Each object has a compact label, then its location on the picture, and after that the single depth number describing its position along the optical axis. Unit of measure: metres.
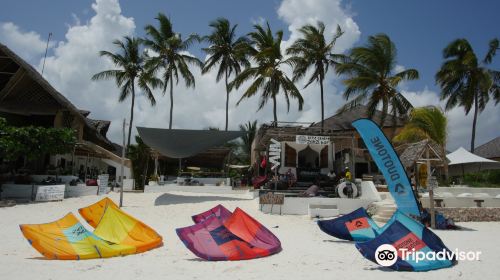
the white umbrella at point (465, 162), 19.66
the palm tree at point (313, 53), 21.98
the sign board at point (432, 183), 9.68
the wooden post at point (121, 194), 13.02
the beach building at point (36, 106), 18.50
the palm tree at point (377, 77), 20.02
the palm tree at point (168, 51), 25.55
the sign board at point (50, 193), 14.80
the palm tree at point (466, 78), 22.52
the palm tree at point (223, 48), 26.14
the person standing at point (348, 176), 13.54
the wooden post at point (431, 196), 9.69
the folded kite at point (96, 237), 5.73
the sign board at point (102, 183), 16.92
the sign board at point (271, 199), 12.47
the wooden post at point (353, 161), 15.01
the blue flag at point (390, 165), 7.23
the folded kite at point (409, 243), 5.28
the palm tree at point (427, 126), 19.70
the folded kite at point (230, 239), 5.98
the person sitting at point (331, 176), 14.95
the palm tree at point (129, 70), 27.28
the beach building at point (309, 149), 15.70
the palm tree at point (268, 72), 21.77
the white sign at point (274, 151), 14.45
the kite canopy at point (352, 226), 7.62
